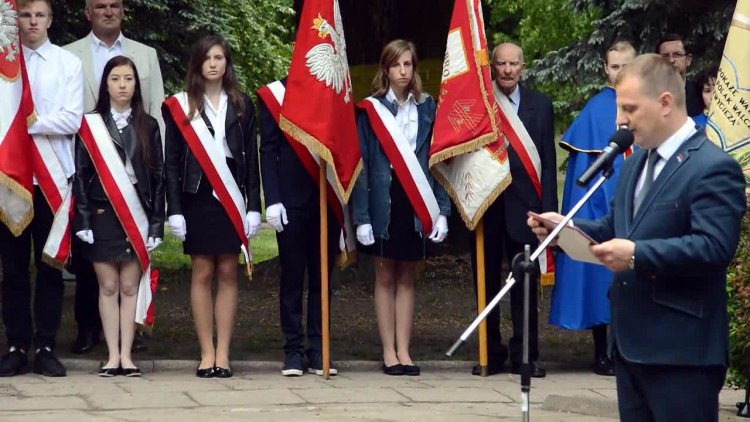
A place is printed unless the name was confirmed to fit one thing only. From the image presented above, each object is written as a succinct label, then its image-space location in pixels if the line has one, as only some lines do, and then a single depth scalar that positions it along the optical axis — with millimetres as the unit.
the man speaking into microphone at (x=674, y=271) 9055
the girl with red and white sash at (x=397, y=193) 17812
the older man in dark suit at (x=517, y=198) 18047
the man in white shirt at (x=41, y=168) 17312
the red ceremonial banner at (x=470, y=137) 17719
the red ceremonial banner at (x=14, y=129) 16969
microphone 9258
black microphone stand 9266
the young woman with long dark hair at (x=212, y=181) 17359
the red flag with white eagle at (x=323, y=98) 17500
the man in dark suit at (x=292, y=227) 17734
